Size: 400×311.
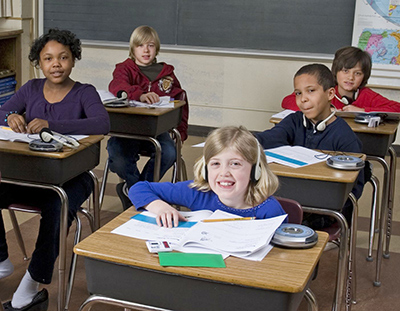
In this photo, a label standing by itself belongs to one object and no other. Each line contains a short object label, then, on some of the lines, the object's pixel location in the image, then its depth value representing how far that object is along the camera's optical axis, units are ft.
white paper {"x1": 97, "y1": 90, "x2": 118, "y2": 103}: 10.87
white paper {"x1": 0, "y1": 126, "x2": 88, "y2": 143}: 7.93
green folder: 4.51
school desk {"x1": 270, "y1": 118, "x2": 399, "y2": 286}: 9.63
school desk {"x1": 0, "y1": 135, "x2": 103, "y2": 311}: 7.52
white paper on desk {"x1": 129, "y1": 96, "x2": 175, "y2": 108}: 11.07
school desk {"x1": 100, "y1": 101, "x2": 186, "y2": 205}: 10.55
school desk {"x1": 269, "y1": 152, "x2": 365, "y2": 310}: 7.06
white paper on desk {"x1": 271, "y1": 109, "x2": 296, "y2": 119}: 10.07
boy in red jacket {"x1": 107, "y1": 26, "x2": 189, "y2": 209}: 11.57
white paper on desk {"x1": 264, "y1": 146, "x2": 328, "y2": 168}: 7.60
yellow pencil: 5.30
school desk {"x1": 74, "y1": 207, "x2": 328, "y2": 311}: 4.39
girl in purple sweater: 7.88
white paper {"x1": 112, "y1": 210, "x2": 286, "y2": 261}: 4.74
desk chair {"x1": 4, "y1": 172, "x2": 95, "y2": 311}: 7.88
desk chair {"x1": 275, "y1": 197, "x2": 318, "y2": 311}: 5.99
